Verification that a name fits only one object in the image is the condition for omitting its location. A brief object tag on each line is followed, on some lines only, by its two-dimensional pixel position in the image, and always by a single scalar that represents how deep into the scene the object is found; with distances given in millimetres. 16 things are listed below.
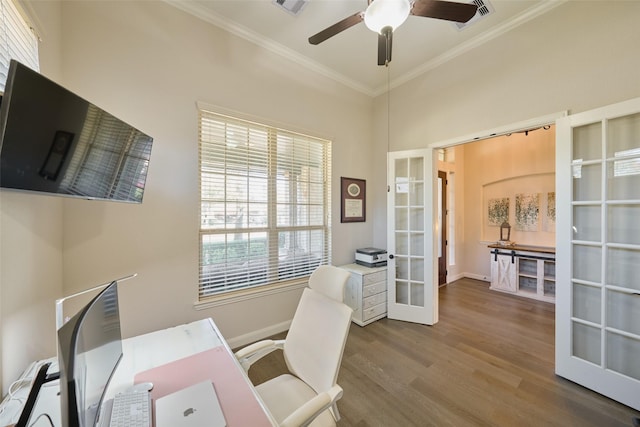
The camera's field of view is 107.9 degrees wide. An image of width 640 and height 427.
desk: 919
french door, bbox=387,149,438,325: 2988
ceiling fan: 1362
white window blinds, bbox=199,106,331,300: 2383
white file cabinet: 3000
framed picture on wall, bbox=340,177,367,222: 3424
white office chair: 1174
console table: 3836
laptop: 861
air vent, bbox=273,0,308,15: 2156
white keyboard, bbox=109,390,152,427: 849
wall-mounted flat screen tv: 711
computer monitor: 538
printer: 3270
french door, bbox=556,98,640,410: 1754
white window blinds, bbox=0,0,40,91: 992
